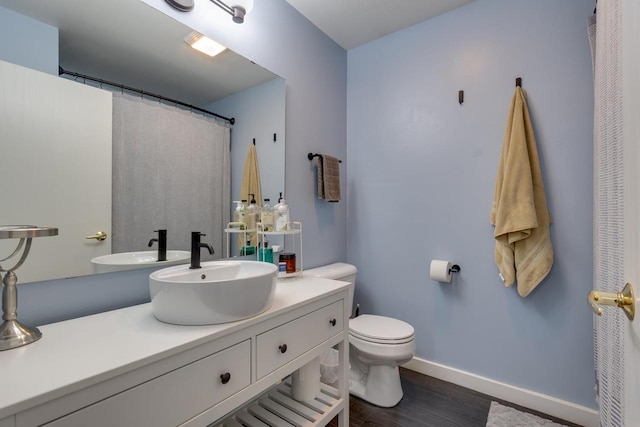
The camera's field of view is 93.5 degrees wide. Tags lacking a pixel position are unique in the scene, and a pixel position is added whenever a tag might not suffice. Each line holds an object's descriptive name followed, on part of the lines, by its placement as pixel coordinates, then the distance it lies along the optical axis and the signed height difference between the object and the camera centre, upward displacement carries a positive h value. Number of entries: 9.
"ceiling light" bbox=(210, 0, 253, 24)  1.49 +1.02
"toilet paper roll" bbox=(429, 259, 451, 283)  1.96 -0.38
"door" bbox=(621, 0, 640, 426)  0.52 +0.05
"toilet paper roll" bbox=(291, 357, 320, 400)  1.51 -0.85
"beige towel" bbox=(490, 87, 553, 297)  1.66 +0.02
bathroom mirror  1.04 +0.65
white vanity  0.65 -0.41
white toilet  1.71 -0.81
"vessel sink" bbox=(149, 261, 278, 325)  0.92 -0.28
